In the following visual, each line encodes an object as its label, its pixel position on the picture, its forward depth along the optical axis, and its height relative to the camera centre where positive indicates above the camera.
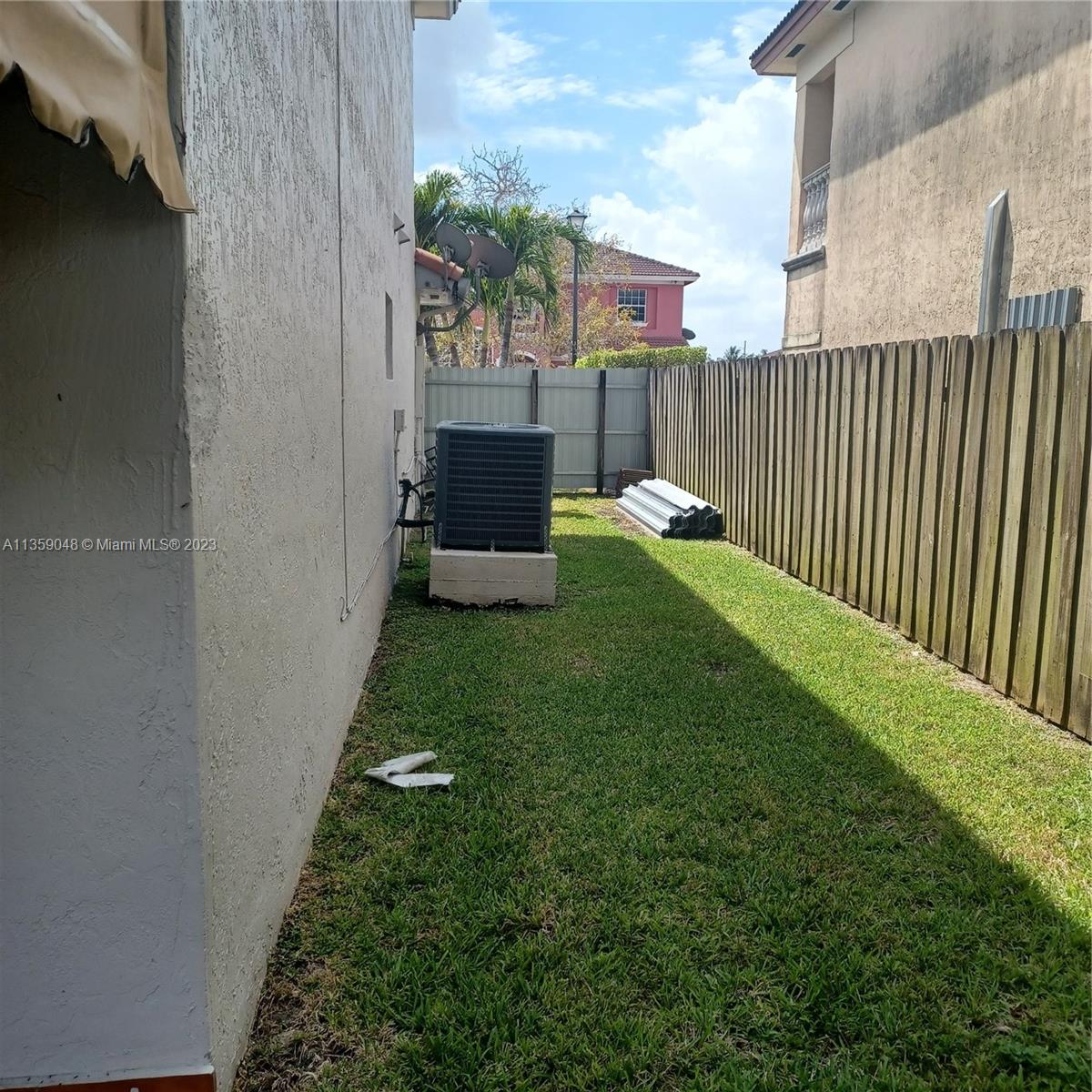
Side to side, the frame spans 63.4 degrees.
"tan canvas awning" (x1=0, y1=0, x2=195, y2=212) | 1.10 +0.47
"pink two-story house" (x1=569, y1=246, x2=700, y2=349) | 33.69 +5.05
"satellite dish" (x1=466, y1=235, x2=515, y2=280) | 11.42 +2.15
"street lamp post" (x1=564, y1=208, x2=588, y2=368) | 18.69 +3.98
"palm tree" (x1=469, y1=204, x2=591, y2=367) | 18.52 +3.74
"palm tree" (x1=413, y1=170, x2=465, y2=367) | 15.91 +3.94
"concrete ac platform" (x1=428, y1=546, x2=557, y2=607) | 6.75 -1.18
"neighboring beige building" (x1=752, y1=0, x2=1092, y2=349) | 7.35 +2.75
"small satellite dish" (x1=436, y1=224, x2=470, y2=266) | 10.48 +2.13
